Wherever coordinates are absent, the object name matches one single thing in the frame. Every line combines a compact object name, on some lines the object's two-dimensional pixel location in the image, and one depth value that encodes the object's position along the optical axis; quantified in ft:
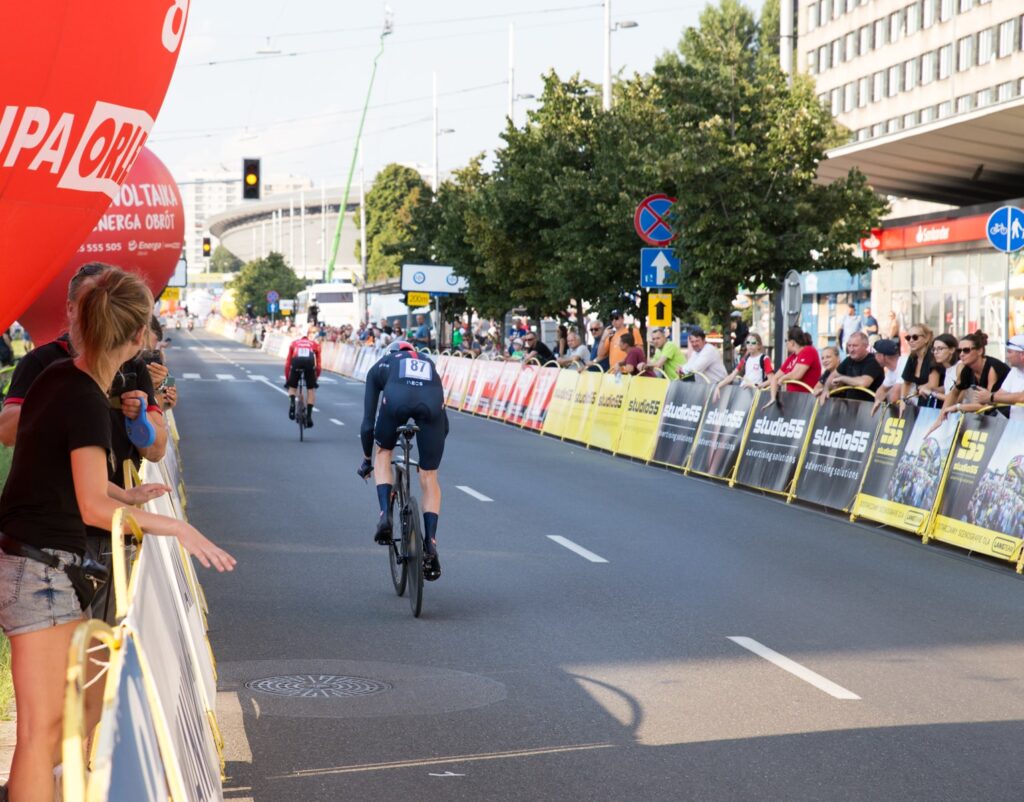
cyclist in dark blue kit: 35.09
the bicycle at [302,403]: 81.51
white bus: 346.54
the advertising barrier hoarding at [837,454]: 51.67
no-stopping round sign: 84.48
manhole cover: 25.84
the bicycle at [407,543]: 32.83
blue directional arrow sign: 86.28
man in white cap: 46.65
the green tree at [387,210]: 365.61
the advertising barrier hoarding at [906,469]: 46.52
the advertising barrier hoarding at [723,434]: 62.34
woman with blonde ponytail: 15.89
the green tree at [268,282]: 453.17
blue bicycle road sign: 60.08
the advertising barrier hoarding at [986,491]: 41.96
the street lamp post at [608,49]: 122.01
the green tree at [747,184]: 81.87
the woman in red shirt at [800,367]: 59.21
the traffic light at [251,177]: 115.55
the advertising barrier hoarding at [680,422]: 67.15
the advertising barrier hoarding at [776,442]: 56.65
